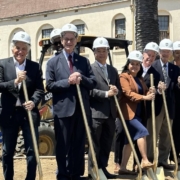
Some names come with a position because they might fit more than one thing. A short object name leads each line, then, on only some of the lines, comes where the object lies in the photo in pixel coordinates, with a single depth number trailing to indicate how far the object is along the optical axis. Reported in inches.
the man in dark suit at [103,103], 282.4
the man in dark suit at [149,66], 310.2
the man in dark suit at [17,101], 251.0
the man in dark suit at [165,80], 315.0
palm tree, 572.4
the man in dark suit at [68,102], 258.8
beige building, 1144.2
